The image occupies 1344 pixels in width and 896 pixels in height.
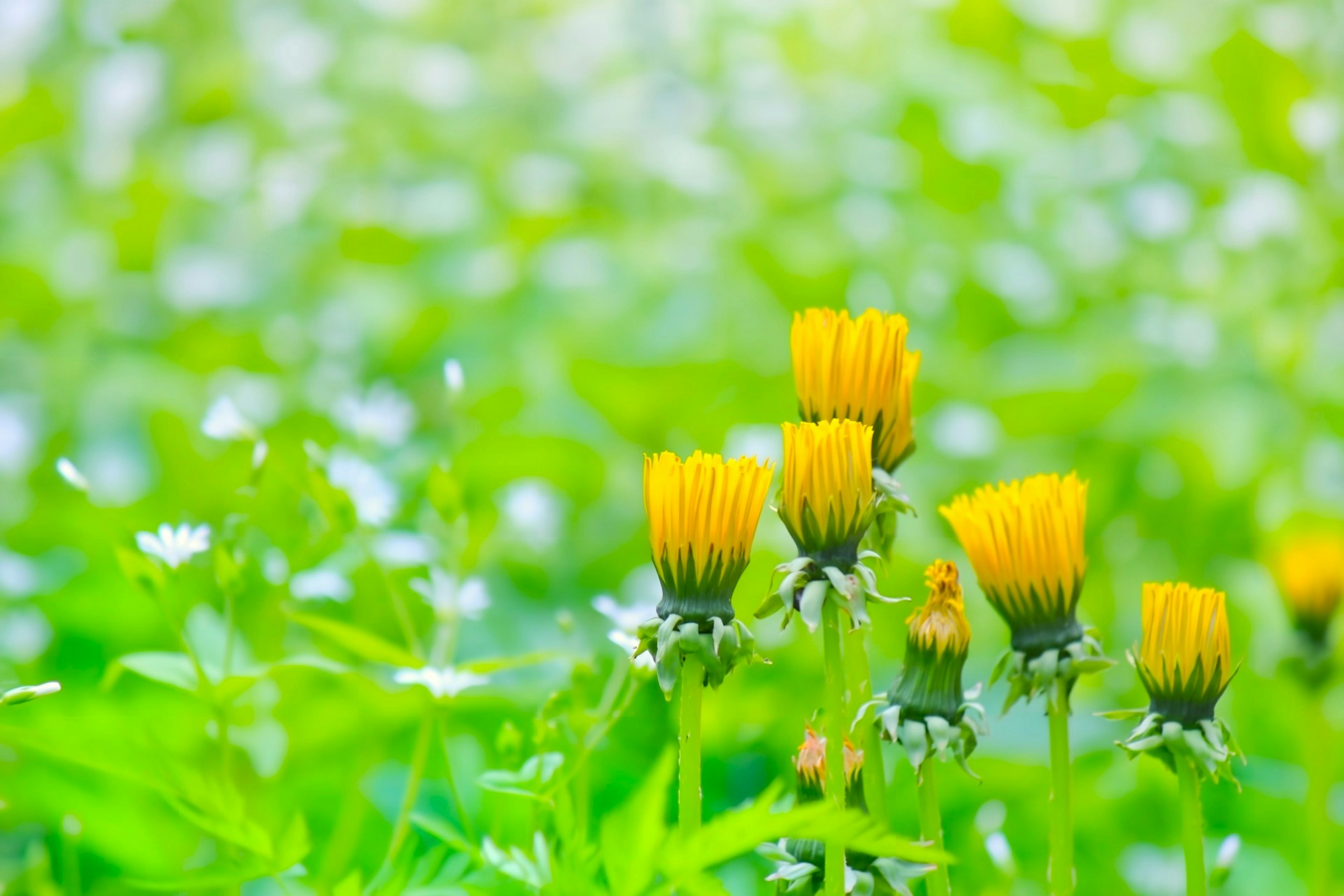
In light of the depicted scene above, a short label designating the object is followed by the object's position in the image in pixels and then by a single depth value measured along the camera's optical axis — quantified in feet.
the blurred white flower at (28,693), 4.14
